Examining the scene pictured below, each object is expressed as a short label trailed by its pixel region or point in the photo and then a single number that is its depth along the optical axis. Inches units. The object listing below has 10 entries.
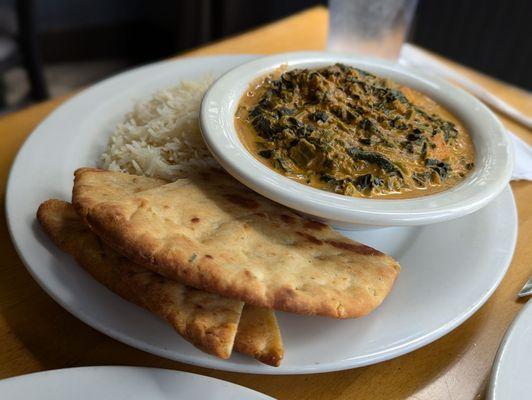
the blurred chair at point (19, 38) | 23.6
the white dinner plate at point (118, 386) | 6.4
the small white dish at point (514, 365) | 6.8
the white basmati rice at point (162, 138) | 10.8
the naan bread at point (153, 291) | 6.6
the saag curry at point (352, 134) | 9.2
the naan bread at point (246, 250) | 6.8
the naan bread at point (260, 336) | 6.8
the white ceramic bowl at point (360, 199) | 8.1
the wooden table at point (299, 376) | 7.4
